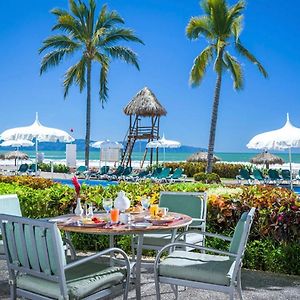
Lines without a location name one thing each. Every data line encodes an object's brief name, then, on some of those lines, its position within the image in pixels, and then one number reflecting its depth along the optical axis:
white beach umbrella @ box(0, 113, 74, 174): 19.27
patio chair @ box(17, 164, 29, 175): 24.76
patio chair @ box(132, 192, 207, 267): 4.88
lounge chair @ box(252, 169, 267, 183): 20.39
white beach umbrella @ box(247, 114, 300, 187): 16.69
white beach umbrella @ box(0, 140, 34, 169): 29.56
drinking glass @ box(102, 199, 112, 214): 4.51
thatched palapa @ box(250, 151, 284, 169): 29.94
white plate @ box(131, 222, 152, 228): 3.88
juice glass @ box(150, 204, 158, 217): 4.41
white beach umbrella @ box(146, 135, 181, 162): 25.96
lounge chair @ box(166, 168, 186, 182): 20.72
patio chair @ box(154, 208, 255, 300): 3.40
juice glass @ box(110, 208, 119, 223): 4.06
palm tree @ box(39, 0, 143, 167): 23.55
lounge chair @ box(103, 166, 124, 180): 22.89
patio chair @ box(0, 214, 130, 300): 3.07
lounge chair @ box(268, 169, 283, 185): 20.66
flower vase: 4.46
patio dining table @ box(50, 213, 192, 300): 3.76
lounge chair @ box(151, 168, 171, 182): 20.84
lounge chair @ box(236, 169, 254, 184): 20.16
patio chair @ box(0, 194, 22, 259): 4.58
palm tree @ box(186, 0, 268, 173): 19.94
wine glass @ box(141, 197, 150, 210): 4.78
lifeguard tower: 27.11
